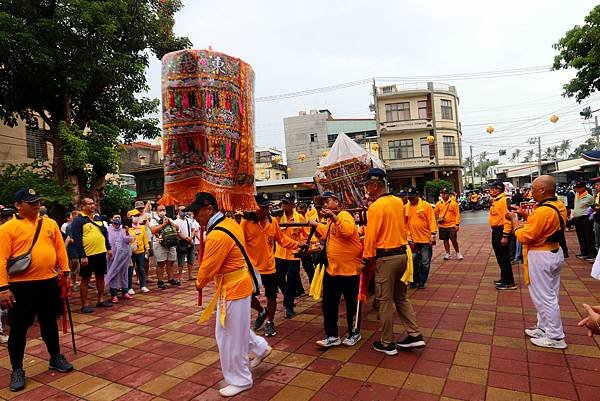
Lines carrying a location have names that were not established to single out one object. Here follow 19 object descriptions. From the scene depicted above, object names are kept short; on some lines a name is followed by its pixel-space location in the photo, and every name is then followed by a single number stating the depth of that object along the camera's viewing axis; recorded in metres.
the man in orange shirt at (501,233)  6.17
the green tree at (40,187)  12.17
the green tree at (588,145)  55.72
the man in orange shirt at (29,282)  3.66
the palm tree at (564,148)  78.00
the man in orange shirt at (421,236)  6.58
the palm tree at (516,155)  68.05
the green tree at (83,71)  11.52
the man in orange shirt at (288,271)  5.47
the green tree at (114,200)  17.02
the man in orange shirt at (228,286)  3.26
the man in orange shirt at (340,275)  4.18
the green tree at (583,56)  11.05
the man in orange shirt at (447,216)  8.51
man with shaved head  3.86
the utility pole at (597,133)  25.80
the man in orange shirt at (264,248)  4.69
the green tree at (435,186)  28.89
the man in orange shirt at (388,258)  3.91
